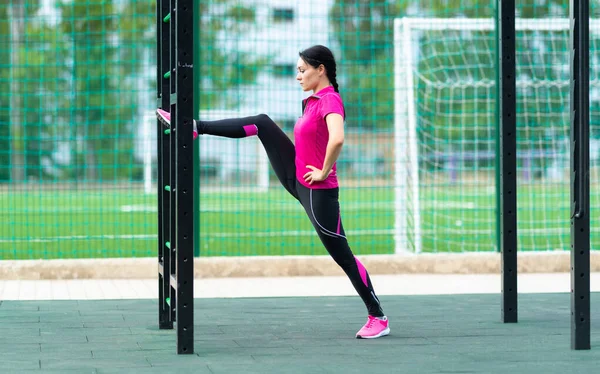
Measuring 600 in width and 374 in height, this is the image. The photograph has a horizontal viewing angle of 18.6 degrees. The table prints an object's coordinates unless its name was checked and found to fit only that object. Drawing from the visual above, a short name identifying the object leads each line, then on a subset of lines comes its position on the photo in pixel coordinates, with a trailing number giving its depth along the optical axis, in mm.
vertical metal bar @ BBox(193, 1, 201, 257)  17247
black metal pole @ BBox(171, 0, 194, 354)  10145
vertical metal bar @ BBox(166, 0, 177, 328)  10556
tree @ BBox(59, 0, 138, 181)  19820
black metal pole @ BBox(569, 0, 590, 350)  10513
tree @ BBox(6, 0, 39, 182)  18842
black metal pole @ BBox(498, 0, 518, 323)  12273
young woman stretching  11151
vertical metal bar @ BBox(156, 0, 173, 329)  11881
